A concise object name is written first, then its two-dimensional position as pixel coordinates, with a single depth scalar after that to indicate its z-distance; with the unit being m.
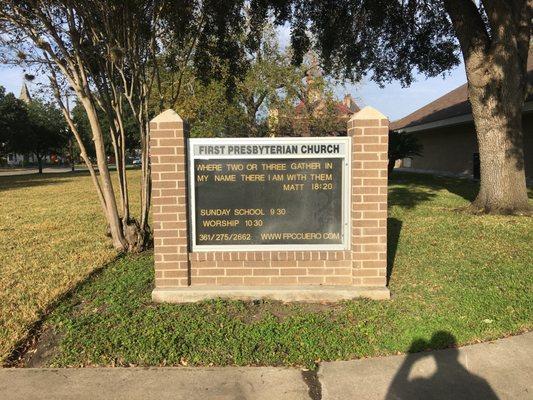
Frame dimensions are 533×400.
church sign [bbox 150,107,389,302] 4.58
